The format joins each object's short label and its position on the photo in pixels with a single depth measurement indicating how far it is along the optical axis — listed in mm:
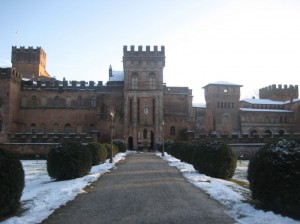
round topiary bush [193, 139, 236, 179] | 10029
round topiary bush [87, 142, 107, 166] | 14249
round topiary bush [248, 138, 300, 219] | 5095
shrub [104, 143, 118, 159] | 18331
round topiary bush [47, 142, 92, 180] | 9556
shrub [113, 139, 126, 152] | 27002
